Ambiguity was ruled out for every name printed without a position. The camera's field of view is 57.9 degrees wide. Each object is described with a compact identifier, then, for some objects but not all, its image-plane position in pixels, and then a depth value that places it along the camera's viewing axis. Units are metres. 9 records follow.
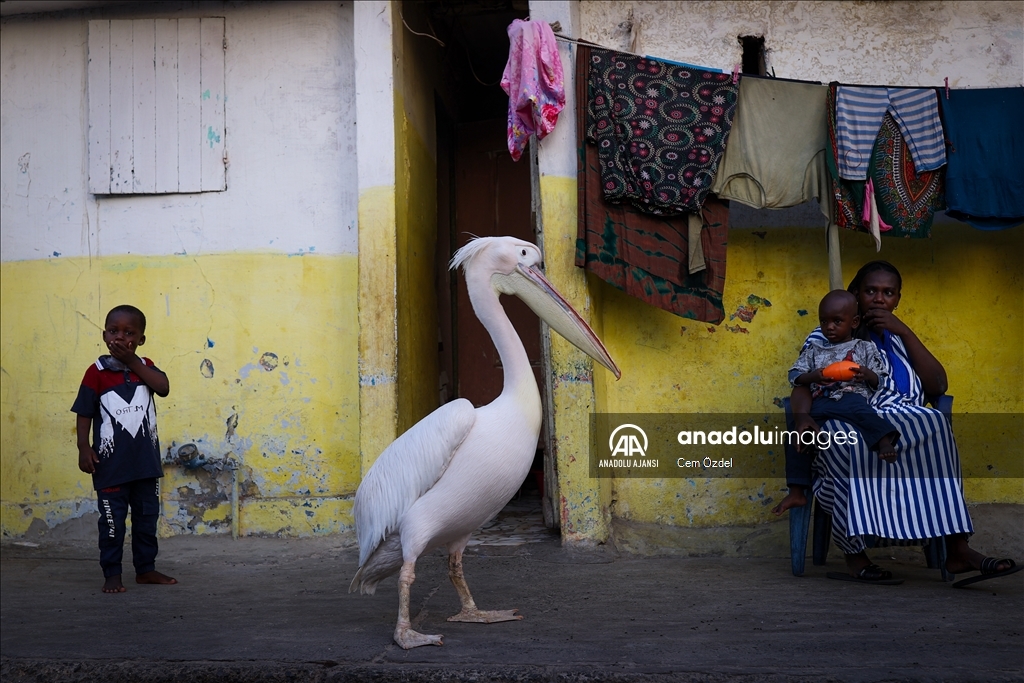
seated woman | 4.47
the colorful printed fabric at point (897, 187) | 5.14
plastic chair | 4.77
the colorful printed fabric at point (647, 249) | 5.27
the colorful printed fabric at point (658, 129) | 5.22
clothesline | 5.14
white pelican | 3.74
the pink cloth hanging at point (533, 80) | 5.18
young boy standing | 4.92
